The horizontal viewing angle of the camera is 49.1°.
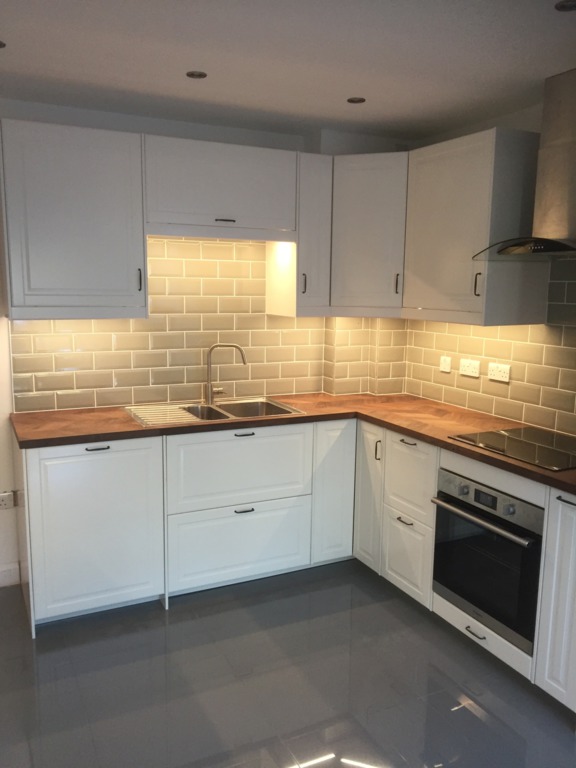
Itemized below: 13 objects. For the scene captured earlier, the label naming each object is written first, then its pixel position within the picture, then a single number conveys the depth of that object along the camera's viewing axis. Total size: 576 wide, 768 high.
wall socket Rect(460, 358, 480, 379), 3.40
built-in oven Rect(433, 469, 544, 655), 2.39
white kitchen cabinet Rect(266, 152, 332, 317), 3.39
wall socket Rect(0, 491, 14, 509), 3.25
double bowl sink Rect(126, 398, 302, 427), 3.12
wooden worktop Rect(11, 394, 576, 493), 2.69
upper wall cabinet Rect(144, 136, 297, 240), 3.06
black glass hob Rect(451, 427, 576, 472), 2.45
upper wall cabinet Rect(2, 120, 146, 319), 2.81
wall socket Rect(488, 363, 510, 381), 3.22
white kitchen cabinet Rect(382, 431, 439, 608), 2.94
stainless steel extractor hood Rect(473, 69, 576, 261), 2.48
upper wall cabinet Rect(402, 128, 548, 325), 2.85
